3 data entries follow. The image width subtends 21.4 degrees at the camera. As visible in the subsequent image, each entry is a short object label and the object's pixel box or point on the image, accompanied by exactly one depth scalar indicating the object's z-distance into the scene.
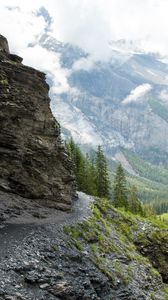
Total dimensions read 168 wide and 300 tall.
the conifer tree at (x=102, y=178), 100.81
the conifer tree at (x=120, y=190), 102.19
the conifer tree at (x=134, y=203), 108.88
